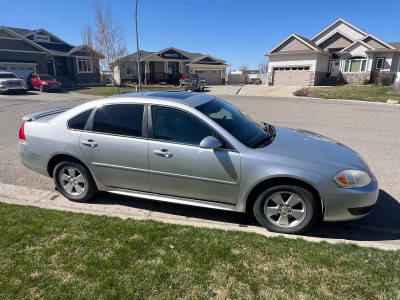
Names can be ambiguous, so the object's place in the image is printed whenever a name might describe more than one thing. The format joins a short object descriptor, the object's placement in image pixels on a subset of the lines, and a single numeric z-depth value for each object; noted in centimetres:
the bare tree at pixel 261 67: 11241
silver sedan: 315
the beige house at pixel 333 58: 3147
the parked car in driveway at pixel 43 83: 2725
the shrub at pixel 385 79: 2950
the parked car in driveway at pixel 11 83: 2327
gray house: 3041
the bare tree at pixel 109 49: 3403
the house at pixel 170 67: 3994
